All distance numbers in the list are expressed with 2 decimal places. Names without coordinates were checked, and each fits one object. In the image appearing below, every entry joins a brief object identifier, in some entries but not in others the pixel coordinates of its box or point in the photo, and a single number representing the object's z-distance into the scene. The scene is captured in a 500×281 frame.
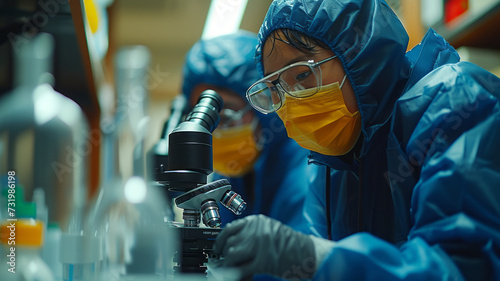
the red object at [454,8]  1.81
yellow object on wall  1.32
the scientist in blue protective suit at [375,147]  0.76
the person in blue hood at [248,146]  1.80
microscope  0.87
